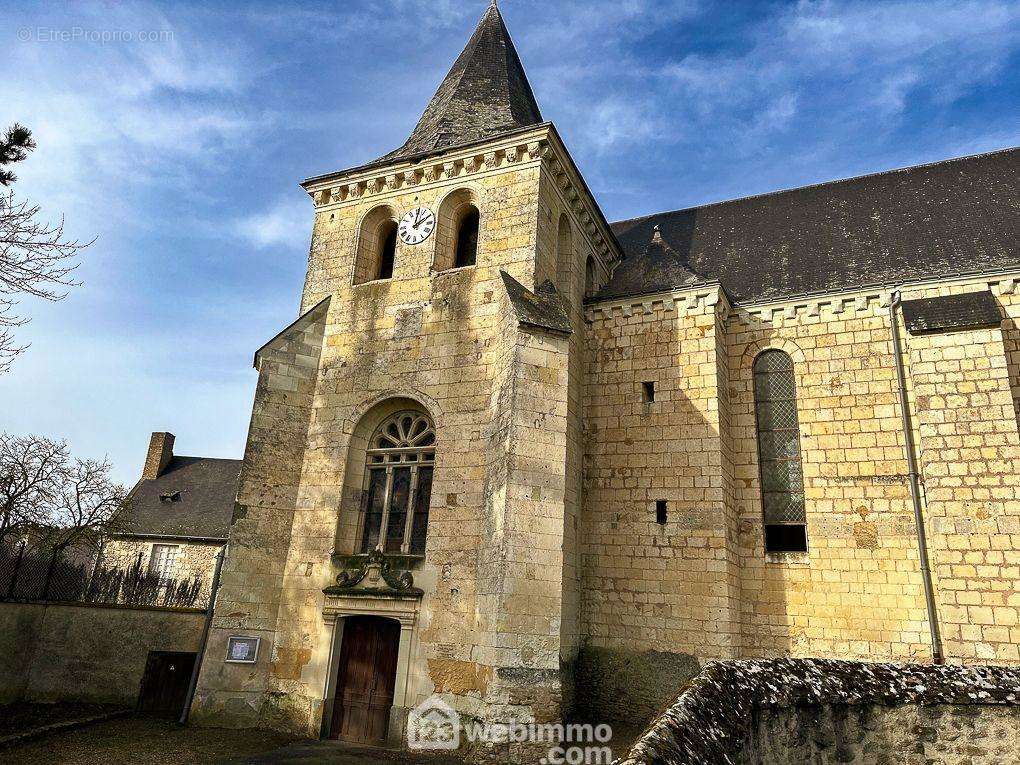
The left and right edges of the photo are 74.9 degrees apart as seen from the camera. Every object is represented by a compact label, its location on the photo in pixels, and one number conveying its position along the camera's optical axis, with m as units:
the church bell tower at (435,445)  8.85
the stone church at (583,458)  9.35
